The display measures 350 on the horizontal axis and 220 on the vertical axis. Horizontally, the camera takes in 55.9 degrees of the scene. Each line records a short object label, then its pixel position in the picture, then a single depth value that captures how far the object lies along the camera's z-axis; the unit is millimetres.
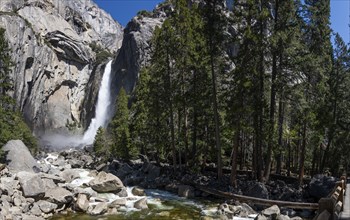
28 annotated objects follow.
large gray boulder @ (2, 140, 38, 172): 22516
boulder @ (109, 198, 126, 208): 16322
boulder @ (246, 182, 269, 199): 17344
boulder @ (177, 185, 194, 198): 19922
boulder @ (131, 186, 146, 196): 19547
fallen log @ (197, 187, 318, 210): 14408
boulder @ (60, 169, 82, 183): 23517
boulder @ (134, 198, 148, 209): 16578
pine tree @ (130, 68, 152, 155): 34188
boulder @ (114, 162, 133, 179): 26516
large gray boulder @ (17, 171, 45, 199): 15516
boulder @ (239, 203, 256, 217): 15250
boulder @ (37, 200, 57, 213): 14728
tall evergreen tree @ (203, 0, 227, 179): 20266
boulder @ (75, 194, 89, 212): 15566
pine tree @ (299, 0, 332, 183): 19844
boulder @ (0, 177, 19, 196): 14953
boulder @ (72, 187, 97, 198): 17581
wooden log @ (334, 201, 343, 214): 7746
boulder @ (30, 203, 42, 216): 14219
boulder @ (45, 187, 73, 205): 15594
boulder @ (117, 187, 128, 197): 18906
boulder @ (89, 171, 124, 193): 19188
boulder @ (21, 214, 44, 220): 13070
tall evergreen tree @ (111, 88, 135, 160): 38250
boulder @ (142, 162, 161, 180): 25359
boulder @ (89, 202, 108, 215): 15188
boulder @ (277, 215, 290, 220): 13703
